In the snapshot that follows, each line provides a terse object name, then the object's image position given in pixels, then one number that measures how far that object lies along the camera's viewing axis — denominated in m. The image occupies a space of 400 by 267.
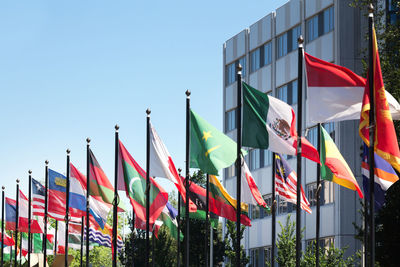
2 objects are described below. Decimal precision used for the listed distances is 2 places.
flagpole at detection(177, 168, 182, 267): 44.07
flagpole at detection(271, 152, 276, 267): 34.73
